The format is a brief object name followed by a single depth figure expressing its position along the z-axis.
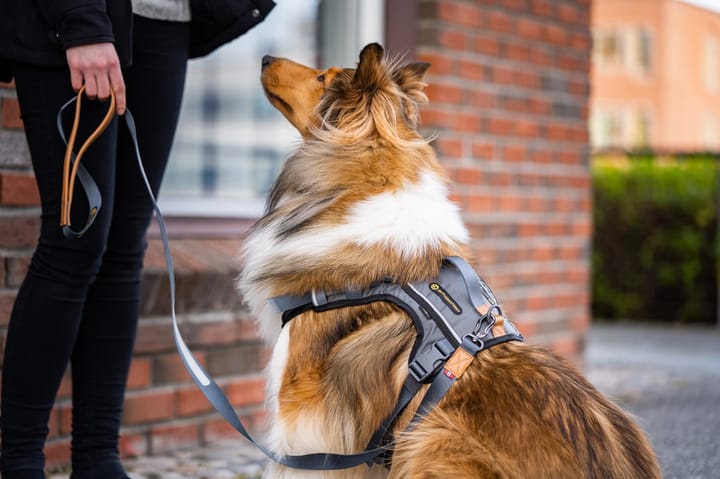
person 2.52
